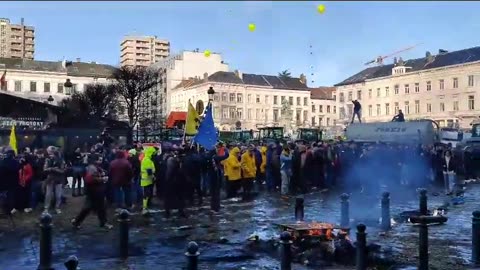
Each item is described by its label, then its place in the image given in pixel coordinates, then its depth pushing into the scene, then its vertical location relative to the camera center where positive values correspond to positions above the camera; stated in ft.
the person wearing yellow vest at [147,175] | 52.49 -3.25
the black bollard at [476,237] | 31.52 -5.35
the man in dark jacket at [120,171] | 49.21 -2.77
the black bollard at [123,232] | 32.37 -5.17
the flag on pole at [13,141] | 66.86 -0.21
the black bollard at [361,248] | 26.73 -4.99
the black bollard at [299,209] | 40.86 -4.93
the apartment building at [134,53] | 648.79 +92.90
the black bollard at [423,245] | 28.84 -5.27
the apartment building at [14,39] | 565.12 +95.96
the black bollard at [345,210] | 41.34 -5.15
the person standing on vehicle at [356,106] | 134.51 +6.99
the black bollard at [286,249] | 26.08 -4.89
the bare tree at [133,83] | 184.91 +17.71
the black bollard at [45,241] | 28.73 -4.95
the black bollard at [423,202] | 46.46 -5.22
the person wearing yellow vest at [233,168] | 61.21 -3.16
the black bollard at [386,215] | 41.47 -5.55
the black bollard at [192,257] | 22.24 -4.44
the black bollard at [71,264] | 20.98 -4.40
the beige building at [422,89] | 230.48 +21.46
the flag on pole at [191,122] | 67.67 +1.82
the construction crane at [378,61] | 430.20 +54.94
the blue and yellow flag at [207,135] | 60.23 +0.29
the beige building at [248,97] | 321.52 +23.01
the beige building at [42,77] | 323.98 +34.47
